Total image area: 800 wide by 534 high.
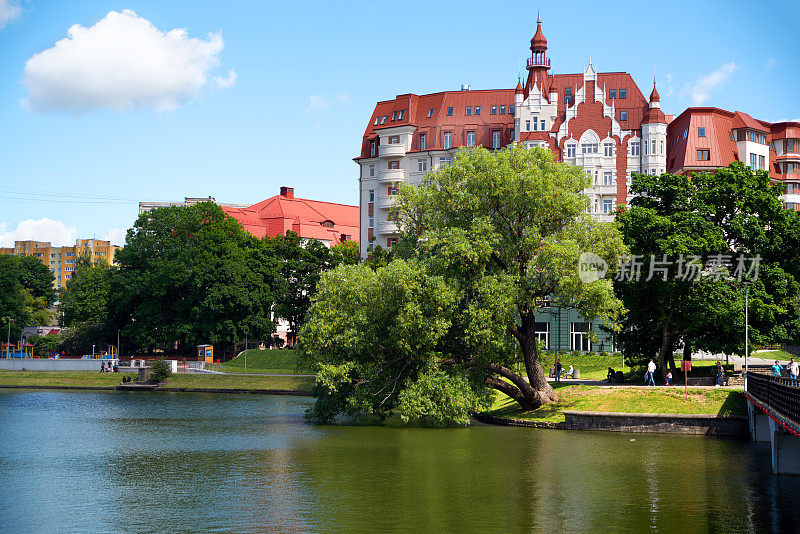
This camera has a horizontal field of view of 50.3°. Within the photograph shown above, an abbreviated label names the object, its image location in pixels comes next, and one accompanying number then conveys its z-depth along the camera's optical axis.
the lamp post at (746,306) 49.41
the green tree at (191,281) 95.69
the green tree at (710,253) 53.91
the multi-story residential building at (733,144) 95.94
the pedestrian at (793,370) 48.35
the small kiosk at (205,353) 95.31
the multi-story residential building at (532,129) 95.06
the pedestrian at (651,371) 55.62
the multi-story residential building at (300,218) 133.62
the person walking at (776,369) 49.83
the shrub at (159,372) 84.75
